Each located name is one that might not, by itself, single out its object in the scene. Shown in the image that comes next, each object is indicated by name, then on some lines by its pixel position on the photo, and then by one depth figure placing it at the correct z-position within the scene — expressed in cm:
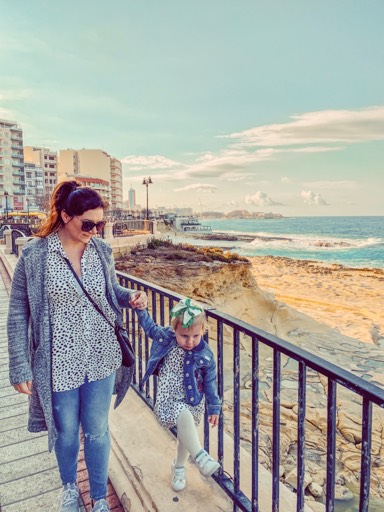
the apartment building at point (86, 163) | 9844
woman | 187
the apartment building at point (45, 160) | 9469
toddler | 194
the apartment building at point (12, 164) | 7575
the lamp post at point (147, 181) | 3422
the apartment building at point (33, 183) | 8519
